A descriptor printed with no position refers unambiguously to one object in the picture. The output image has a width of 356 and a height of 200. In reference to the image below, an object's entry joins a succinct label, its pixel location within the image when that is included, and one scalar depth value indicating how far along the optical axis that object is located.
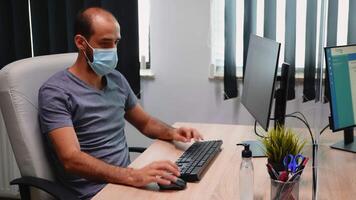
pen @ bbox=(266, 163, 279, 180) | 1.25
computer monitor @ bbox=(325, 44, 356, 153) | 1.75
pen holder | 1.24
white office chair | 1.65
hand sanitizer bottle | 1.27
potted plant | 1.29
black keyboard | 1.52
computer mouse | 1.44
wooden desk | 1.40
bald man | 1.63
